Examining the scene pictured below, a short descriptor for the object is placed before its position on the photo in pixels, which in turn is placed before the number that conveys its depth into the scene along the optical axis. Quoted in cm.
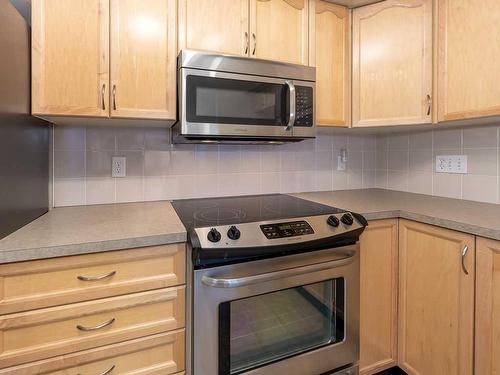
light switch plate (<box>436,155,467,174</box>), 171
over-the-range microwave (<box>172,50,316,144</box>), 130
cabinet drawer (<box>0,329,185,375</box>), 93
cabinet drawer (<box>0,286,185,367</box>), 89
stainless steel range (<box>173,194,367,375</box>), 107
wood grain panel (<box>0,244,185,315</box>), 88
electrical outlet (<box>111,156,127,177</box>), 159
